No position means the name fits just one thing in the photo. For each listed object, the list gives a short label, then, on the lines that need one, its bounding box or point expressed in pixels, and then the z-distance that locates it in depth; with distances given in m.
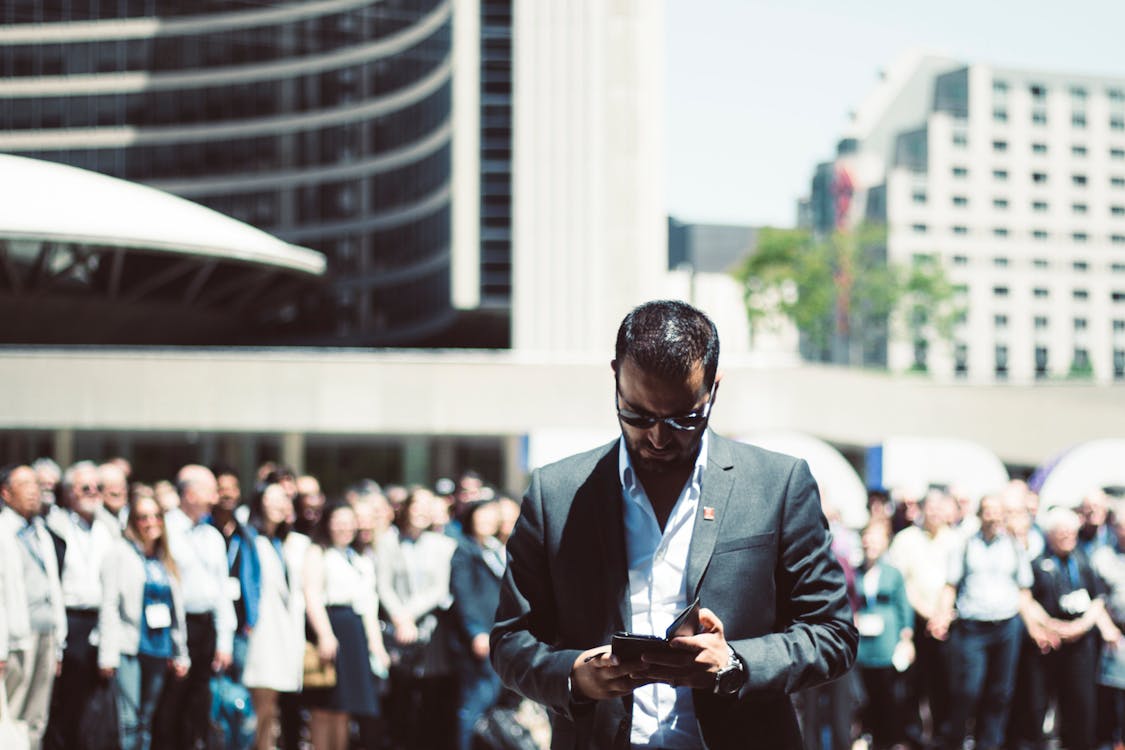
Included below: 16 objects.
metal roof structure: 42.88
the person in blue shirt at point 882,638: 11.55
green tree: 87.06
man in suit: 3.17
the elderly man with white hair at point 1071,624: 11.44
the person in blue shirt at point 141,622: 9.62
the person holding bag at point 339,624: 10.19
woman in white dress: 10.01
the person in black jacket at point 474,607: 10.44
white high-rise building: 108.06
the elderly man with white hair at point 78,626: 9.84
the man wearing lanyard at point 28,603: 9.21
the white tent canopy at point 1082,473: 20.91
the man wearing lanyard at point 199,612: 10.12
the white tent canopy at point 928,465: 23.84
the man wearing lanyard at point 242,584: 10.09
